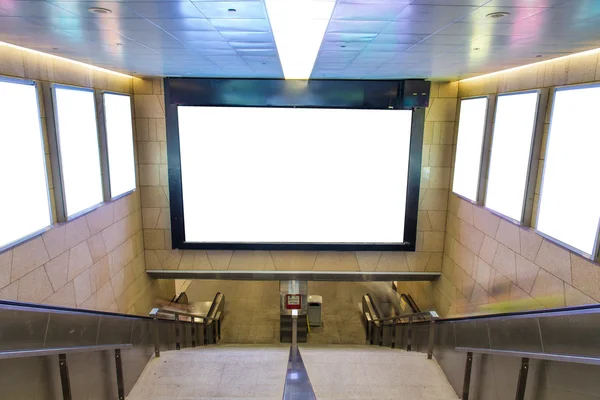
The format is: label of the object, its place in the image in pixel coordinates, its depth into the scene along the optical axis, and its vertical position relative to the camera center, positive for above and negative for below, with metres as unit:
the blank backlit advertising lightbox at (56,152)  4.45 -0.27
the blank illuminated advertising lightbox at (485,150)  5.70 -0.23
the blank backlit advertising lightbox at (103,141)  5.62 -0.18
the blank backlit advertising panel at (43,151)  3.93 -0.25
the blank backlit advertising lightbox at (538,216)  3.71 -0.87
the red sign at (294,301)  7.99 -3.28
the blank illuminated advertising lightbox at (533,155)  4.54 -0.23
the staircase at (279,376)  3.70 -2.39
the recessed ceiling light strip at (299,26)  2.38 +0.76
